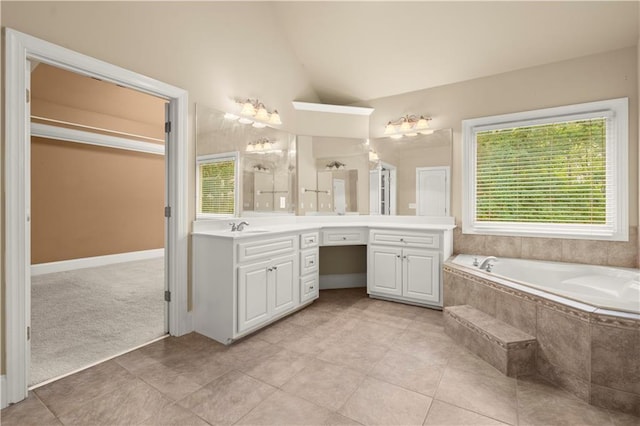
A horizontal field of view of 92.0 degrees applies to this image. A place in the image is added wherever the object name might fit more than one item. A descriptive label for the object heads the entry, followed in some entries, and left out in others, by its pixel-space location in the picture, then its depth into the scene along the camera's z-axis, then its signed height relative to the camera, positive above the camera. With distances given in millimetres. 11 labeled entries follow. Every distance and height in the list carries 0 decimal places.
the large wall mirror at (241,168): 2844 +476
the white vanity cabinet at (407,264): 3191 -567
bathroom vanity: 2473 -503
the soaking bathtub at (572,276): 2513 -585
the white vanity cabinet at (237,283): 2438 -598
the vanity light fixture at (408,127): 3799 +1079
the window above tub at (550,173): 2953 +420
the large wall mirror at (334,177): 4035 +462
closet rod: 4542 +1396
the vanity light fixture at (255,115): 3225 +1072
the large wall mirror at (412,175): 3725 +473
